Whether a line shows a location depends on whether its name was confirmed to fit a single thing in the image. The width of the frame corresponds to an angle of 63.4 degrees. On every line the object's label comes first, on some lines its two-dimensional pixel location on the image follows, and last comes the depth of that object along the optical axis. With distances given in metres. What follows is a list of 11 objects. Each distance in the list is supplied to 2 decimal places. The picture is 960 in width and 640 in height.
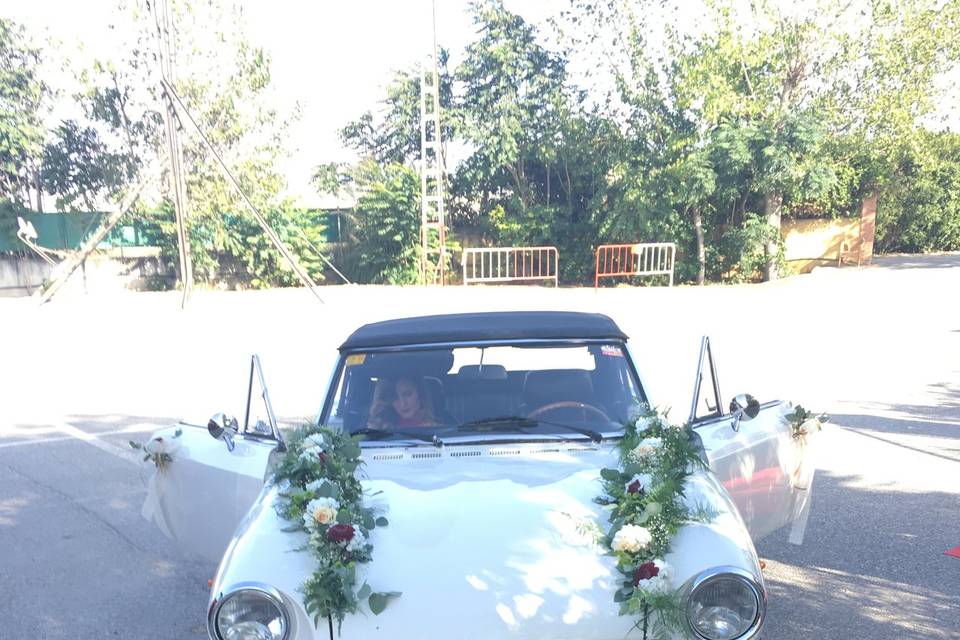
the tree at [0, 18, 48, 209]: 25.70
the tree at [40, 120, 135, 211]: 26.69
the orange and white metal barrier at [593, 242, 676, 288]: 22.91
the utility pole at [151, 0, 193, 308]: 17.59
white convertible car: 2.45
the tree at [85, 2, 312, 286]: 24.75
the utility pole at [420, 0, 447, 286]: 23.14
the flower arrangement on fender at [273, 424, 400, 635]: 2.44
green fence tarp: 26.44
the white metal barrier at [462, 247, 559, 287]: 25.98
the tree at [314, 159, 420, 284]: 26.69
